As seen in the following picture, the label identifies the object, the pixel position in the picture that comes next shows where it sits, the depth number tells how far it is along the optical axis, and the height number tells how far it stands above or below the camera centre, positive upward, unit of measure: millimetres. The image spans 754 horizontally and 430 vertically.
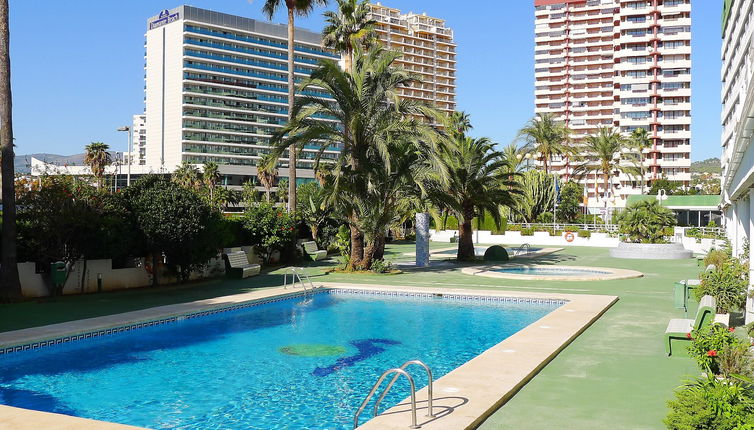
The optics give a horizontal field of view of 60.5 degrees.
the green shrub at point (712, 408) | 5133 -1526
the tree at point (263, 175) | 79125 +5859
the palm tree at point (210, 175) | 81625 +5596
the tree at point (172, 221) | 18672 -64
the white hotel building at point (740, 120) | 10438 +1606
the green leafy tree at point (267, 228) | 25547 -345
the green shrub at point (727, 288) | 12312 -1279
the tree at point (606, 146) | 69500 +8098
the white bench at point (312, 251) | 28617 -1396
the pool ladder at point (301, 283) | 18938 -1987
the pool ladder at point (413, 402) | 6391 -1845
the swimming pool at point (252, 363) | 8430 -2435
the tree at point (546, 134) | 65188 +8814
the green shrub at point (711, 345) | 7020 -1379
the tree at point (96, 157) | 72312 +6916
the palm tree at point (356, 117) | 22328 +3602
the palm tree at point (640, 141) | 83750 +11182
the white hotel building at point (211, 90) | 118812 +24588
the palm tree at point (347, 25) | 37031 +11340
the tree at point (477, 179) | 28031 +1818
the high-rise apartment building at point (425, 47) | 143500 +39921
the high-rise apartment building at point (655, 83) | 98188 +21274
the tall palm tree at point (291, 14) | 29516 +10031
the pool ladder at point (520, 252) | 35531 -1742
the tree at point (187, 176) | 77062 +5311
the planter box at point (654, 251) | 31750 -1476
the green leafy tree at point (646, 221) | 32375 +19
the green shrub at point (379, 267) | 24047 -1750
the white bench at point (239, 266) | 22750 -1673
